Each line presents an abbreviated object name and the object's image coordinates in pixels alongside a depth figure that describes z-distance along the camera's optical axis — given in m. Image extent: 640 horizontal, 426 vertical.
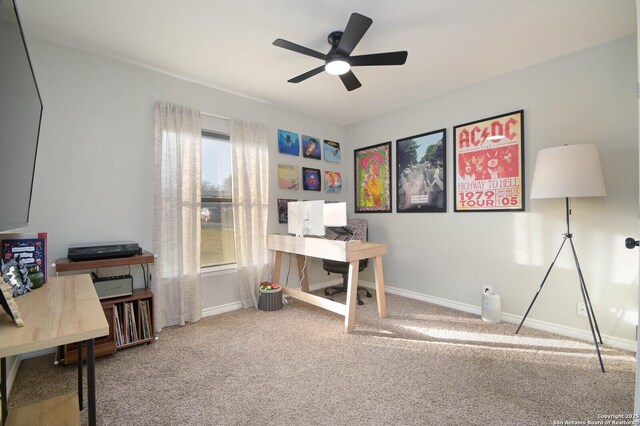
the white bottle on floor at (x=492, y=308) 2.80
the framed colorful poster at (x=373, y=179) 3.93
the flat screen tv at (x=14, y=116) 0.84
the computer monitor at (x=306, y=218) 2.88
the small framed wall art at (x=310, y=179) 3.91
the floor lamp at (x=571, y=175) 2.11
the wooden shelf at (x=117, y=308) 2.04
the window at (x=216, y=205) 3.14
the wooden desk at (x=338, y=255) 2.63
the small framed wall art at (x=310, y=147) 3.93
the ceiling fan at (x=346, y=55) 1.86
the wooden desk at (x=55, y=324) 0.77
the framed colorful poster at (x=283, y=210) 3.68
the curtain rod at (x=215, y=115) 3.05
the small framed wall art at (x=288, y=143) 3.68
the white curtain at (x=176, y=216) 2.69
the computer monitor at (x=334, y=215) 2.70
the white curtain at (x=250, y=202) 3.22
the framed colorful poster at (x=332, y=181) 4.18
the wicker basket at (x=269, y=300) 3.18
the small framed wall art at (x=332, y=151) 4.21
